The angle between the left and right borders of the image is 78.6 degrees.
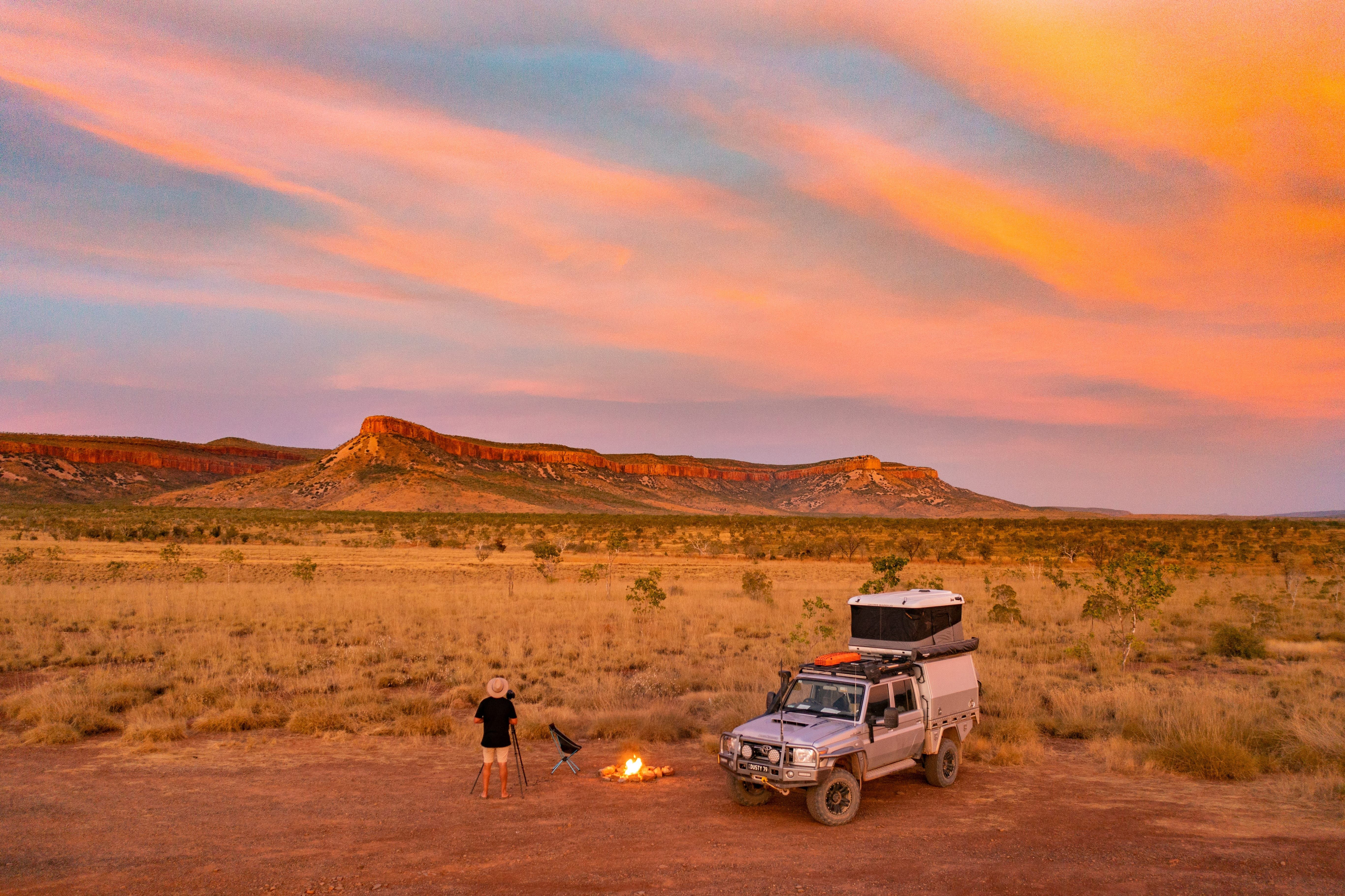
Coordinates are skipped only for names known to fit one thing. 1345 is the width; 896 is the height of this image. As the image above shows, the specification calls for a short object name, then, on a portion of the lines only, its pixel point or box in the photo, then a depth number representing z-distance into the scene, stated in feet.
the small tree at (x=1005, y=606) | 87.47
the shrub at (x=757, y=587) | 106.52
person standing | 35.53
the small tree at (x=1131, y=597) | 67.97
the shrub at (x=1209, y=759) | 39.04
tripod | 36.19
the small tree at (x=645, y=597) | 90.38
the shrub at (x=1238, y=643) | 68.64
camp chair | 39.04
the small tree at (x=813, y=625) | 68.59
